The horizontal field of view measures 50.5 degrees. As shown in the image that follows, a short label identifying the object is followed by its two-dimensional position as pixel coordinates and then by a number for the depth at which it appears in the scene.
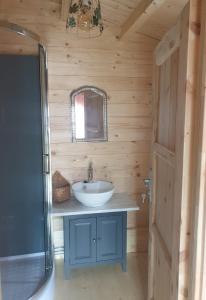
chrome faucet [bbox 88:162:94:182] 2.32
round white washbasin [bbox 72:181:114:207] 2.02
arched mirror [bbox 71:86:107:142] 2.27
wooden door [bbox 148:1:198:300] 0.97
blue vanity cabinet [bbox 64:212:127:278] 2.10
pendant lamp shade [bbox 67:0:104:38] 1.50
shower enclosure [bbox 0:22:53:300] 2.04
